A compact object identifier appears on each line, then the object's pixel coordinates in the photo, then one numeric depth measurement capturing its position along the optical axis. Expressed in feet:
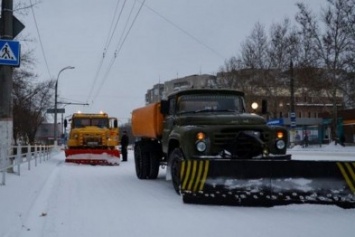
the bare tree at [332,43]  153.48
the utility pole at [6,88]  47.42
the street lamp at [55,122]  132.62
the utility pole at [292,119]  135.62
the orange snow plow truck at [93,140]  76.95
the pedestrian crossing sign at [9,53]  41.81
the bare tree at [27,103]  129.96
